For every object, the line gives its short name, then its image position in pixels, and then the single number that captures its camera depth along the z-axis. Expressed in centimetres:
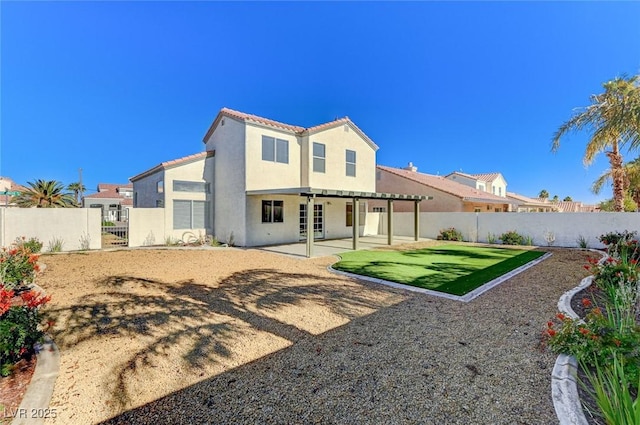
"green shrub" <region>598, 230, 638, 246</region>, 1368
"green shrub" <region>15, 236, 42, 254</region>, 1246
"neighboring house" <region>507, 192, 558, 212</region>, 3744
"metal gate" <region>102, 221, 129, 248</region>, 1619
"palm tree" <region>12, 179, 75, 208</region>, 2386
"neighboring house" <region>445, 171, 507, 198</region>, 3731
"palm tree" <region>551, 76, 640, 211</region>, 734
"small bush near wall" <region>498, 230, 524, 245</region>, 1823
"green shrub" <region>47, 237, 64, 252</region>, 1396
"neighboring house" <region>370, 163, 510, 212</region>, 2442
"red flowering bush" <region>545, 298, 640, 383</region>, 335
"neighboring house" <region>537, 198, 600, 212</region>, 4135
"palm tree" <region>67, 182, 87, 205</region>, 4151
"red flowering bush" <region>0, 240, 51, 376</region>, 366
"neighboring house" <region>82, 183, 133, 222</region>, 4455
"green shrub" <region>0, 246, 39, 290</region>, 687
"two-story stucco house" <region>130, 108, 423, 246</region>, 1599
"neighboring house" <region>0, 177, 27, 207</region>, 2925
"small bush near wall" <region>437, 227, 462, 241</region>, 2034
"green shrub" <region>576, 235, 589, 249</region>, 1609
